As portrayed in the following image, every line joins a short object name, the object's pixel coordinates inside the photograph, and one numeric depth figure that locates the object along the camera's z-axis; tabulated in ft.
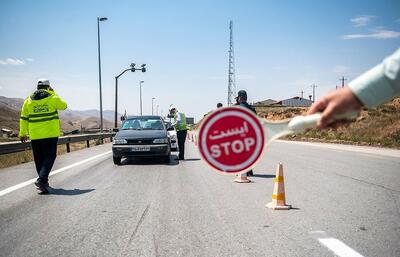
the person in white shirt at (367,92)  5.48
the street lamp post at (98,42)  113.70
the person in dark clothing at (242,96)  25.58
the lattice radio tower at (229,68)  223.59
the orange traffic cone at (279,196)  21.94
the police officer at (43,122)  26.86
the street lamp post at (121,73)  118.37
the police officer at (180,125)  48.16
